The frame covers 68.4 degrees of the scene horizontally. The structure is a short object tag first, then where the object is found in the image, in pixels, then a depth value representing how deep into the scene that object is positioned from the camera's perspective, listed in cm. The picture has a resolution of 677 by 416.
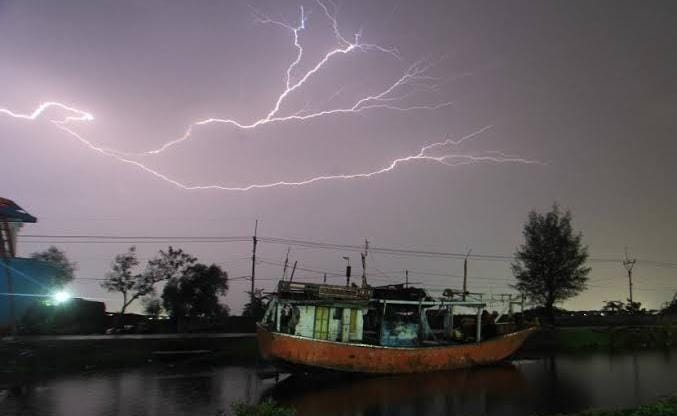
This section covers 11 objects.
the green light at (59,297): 3184
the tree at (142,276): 4728
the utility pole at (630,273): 6094
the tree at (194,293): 4875
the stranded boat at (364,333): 2569
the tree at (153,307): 4828
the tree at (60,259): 4853
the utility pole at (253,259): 4444
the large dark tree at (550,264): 5206
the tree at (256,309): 4444
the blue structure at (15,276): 2812
